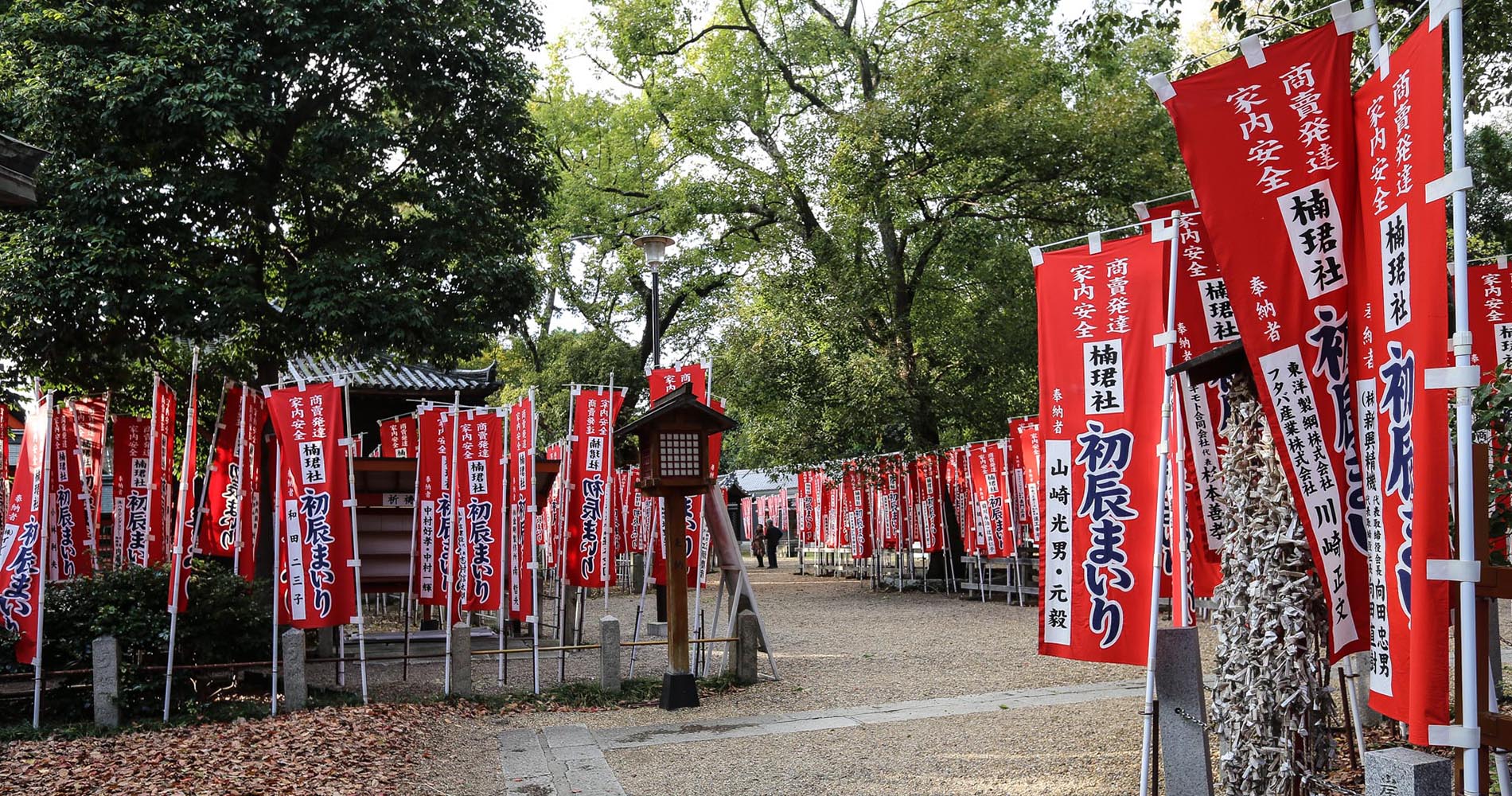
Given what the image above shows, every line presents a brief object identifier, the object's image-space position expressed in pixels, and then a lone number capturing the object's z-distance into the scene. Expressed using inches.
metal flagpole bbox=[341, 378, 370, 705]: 370.6
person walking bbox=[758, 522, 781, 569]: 1368.1
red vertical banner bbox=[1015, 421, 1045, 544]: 644.1
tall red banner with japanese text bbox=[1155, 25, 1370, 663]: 162.1
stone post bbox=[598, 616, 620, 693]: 400.6
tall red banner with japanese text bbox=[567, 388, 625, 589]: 488.4
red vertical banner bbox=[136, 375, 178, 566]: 380.8
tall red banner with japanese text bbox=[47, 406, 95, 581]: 434.3
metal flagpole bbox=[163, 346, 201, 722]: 342.3
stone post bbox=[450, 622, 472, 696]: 394.3
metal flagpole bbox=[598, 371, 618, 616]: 501.7
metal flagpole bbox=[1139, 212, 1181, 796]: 196.2
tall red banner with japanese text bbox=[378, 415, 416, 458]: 603.8
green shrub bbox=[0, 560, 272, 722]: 352.8
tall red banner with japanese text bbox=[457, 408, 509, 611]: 405.4
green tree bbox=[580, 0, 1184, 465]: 741.3
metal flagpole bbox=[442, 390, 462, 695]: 396.8
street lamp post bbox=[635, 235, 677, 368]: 518.0
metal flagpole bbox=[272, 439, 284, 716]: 352.8
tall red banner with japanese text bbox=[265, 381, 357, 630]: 363.3
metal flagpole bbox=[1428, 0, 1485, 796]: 123.1
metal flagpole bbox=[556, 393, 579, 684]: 462.9
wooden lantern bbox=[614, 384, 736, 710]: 372.2
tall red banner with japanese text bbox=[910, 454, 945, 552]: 832.9
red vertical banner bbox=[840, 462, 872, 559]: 942.4
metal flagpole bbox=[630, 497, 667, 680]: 441.5
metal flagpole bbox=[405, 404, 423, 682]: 442.9
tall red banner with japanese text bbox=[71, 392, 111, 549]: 463.8
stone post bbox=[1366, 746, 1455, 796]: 121.6
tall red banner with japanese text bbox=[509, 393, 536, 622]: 424.8
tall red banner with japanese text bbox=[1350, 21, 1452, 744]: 126.6
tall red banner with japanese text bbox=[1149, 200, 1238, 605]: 210.2
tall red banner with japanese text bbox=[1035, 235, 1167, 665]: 208.5
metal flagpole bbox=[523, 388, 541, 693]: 400.5
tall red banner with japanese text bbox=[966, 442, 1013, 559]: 712.4
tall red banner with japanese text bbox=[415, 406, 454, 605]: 424.8
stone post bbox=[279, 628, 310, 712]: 359.3
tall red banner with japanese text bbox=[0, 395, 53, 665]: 341.4
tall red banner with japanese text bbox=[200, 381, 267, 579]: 402.6
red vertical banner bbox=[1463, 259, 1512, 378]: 315.9
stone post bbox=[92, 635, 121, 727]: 339.3
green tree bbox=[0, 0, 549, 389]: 426.3
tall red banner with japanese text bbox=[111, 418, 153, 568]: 517.3
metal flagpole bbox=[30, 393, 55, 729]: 337.1
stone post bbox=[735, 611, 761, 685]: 415.2
